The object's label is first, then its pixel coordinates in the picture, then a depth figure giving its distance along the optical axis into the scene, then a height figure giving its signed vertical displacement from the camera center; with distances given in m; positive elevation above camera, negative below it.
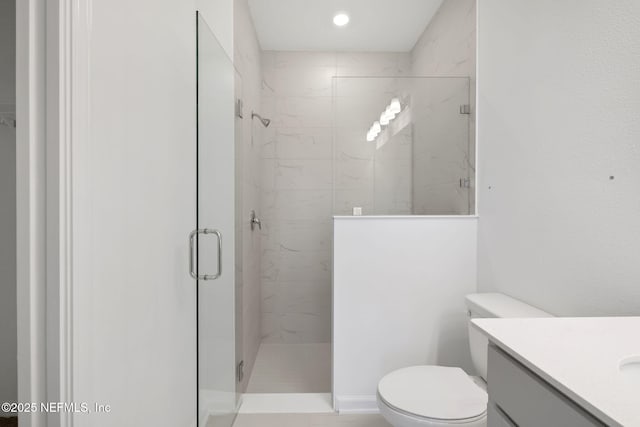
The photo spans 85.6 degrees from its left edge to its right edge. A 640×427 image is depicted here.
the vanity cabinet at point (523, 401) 0.60 -0.38
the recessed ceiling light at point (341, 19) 2.62 +1.48
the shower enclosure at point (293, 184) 1.64 +0.17
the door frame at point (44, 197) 0.71 +0.03
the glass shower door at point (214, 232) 1.48 -0.10
